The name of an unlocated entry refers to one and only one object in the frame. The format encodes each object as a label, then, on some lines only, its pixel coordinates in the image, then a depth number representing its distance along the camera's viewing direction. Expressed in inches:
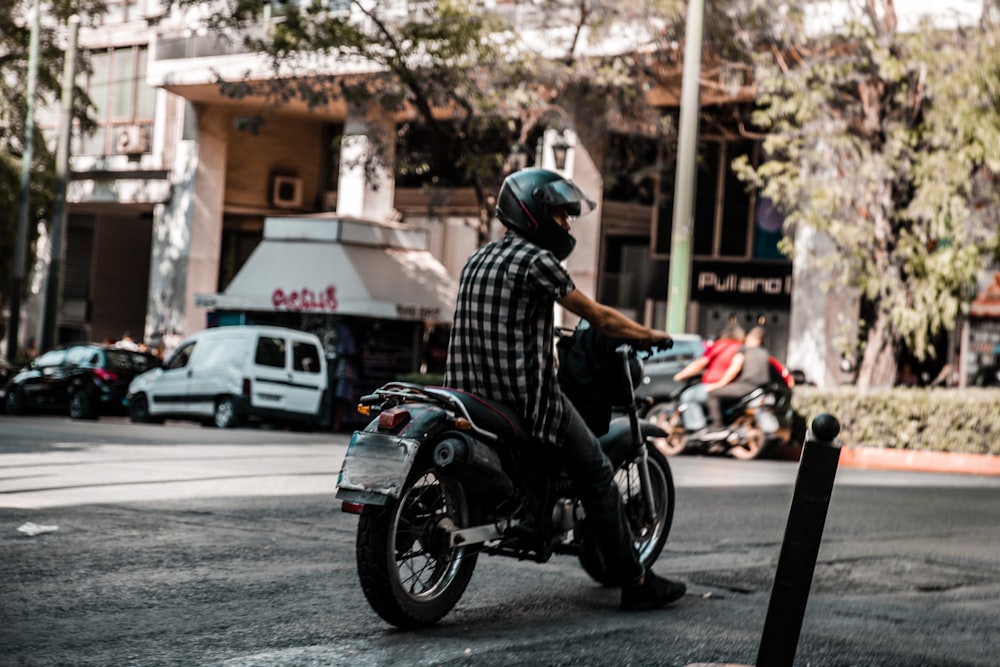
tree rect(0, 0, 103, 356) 1310.3
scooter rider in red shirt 770.2
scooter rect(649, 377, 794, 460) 753.6
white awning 1043.3
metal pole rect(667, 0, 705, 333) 766.5
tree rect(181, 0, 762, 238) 914.1
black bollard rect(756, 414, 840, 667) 157.6
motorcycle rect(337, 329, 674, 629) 208.2
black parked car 1050.7
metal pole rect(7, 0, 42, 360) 1266.0
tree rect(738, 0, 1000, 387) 755.4
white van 904.9
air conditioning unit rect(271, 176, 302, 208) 1503.4
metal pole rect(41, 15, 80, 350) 1250.0
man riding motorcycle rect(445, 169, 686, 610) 223.5
